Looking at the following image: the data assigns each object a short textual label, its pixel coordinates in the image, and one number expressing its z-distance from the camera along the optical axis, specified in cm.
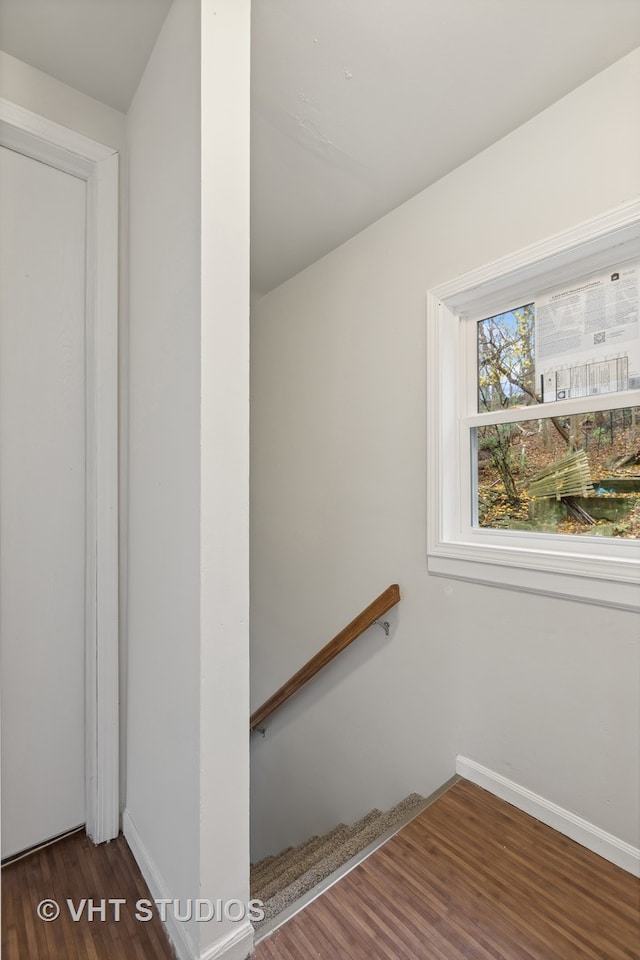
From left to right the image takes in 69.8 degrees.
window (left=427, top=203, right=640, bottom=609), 132
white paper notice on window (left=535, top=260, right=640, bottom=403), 132
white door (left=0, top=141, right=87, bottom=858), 126
